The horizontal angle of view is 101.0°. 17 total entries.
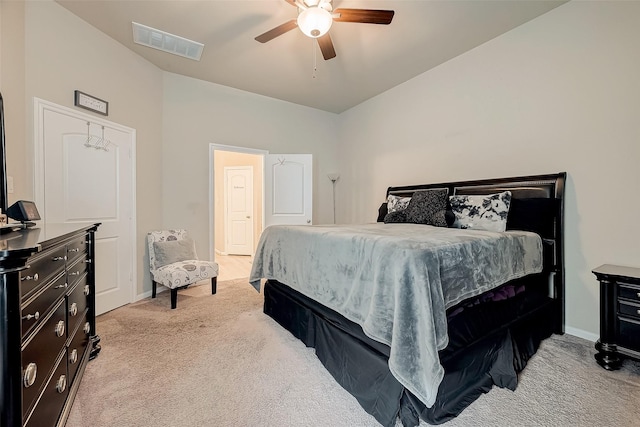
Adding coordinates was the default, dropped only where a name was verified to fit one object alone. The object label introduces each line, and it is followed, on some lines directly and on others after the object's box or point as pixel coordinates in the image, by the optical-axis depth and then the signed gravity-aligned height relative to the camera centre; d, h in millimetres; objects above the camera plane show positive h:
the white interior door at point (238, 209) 6527 +63
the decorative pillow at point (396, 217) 3156 -74
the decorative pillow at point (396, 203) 3435 +105
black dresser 876 -487
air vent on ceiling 2812 +1929
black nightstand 1819 -760
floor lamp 5156 +640
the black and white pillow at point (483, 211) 2406 -5
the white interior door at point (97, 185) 2430 +279
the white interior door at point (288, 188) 4617 +410
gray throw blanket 1268 -407
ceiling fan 1949 +1541
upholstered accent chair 3035 -647
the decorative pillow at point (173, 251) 3344 -514
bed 1310 -570
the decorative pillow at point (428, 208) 2756 +35
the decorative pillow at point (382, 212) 3816 -15
